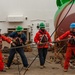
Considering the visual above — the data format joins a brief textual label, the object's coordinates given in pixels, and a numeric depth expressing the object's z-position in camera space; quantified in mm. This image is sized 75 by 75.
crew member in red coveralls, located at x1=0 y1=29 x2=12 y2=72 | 6144
